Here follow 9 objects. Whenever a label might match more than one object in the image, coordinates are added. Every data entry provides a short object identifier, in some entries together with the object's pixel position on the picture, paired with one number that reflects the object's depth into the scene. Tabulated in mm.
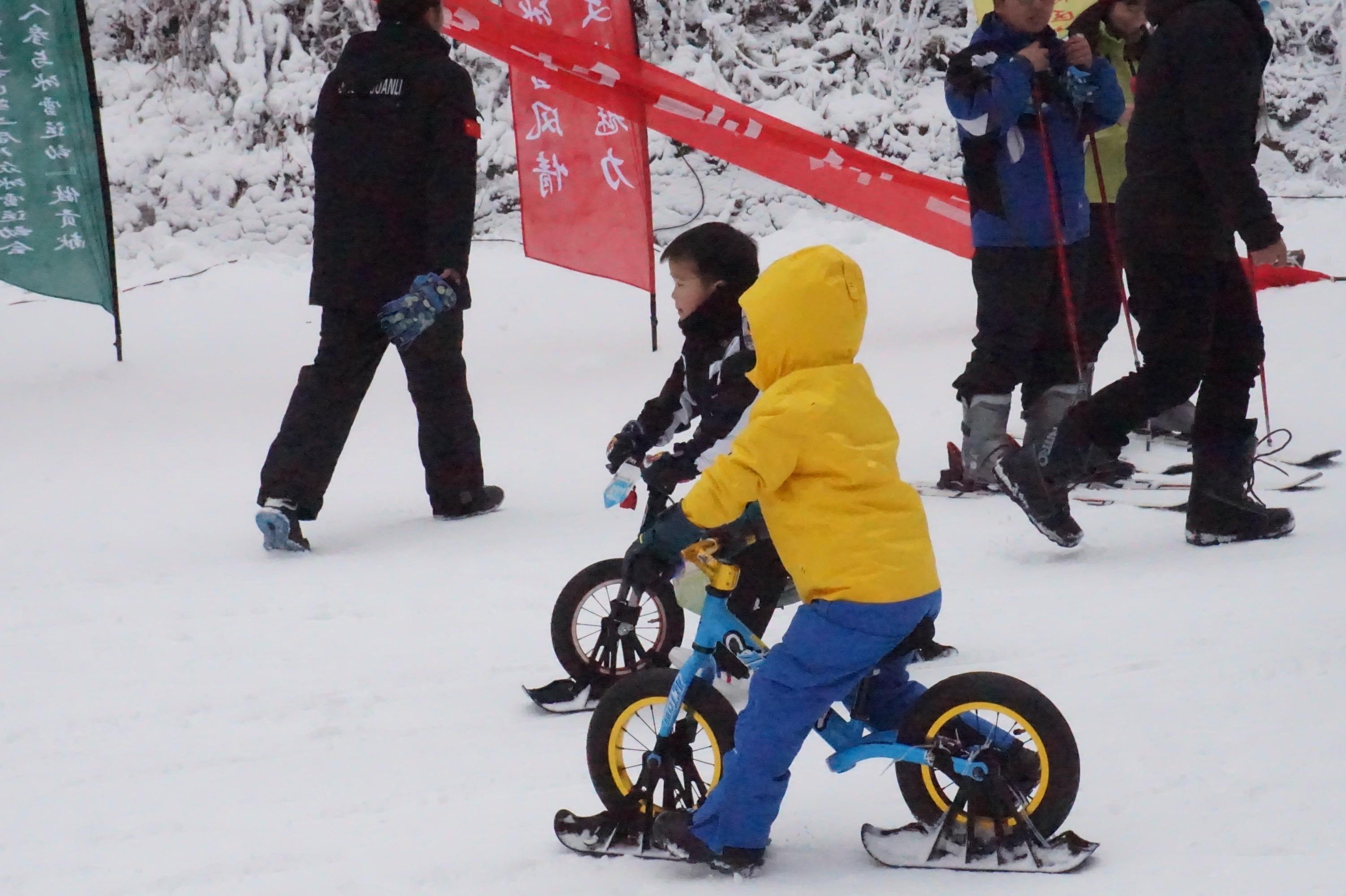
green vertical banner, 13008
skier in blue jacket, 8687
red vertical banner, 14000
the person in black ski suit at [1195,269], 7285
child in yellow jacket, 4320
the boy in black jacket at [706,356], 6203
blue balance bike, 4312
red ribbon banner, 14031
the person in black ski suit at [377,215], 9289
